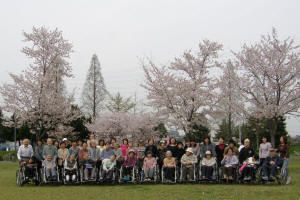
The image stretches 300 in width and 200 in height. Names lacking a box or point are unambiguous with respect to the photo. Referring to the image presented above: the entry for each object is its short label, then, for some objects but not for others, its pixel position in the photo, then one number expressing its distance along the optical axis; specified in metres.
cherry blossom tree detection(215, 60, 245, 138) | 17.58
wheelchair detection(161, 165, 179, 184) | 9.94
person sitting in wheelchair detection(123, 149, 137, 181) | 10.31
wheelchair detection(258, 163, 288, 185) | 9.38
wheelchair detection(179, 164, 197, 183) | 9.97
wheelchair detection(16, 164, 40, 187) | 9.83
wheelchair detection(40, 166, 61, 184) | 9.82
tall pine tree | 40.12
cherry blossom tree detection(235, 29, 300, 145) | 16.31
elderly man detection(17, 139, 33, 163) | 10.24
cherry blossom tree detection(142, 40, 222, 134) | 17.83
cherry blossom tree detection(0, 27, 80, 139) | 20.86
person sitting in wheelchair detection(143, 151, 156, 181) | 10.09
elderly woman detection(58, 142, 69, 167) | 10.33
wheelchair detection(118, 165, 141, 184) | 10.06
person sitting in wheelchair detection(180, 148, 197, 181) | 10.09
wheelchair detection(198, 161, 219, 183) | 9.91
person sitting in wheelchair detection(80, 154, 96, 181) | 9.95
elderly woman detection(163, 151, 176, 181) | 10.08
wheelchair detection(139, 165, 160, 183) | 10.14
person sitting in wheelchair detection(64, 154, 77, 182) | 9.88
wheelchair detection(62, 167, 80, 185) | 9.88
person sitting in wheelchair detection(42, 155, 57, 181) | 9.83
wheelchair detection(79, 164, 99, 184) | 9.94
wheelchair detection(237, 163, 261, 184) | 9.65
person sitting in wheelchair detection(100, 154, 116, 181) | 9.92
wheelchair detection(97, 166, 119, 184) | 9.95
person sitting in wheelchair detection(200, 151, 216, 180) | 9.91
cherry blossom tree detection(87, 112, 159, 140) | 26.73
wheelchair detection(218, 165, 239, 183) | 9.82
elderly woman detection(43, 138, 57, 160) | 10.25
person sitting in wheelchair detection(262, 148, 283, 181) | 9.45
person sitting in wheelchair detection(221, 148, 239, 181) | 9.77
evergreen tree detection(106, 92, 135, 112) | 36.88
